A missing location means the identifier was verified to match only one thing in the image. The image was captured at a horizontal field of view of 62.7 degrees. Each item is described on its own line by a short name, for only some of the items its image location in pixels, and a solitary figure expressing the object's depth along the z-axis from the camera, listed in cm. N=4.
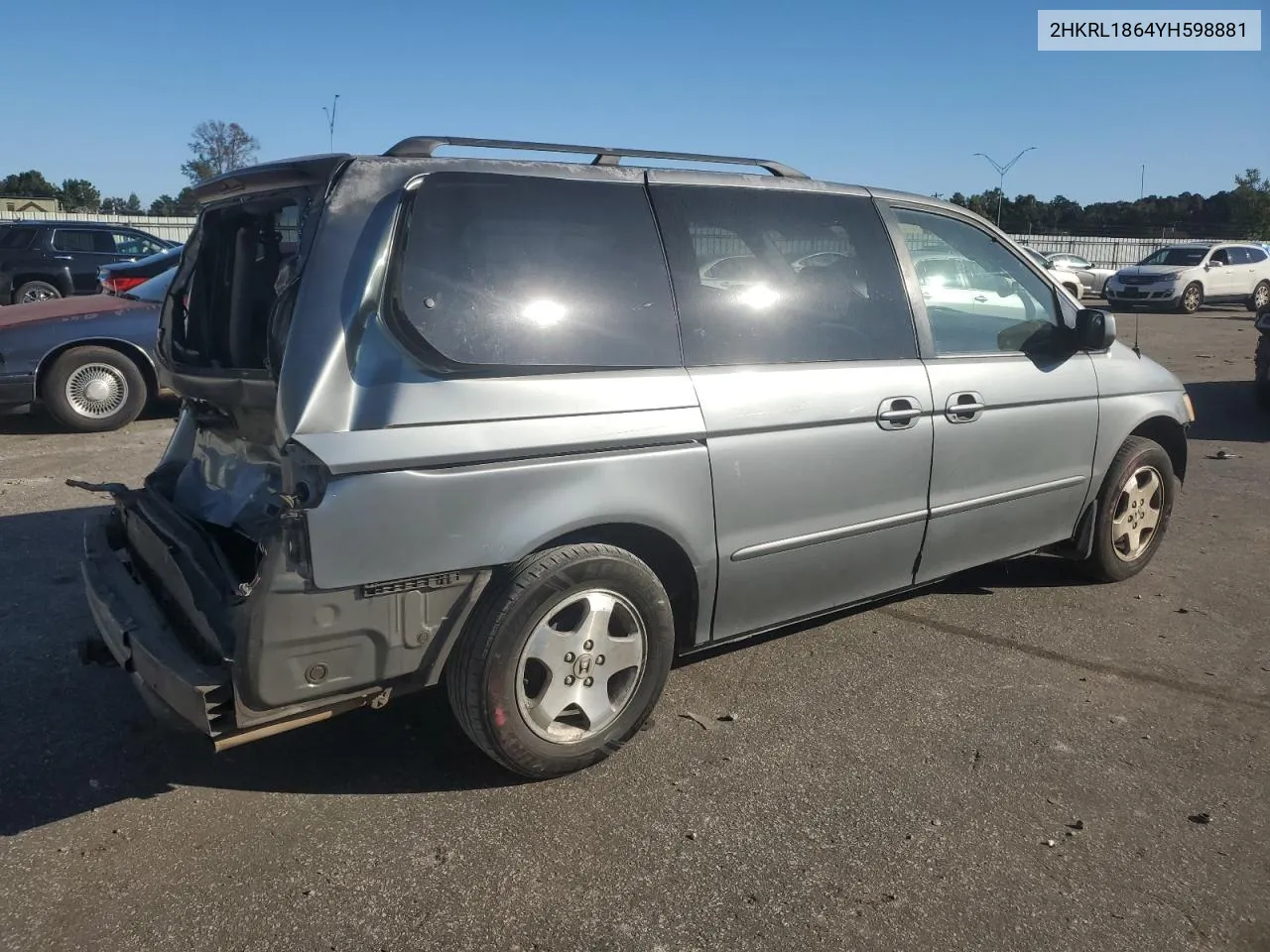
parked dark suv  1736
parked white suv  2470
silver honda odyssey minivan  277
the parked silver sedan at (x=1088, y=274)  3127
